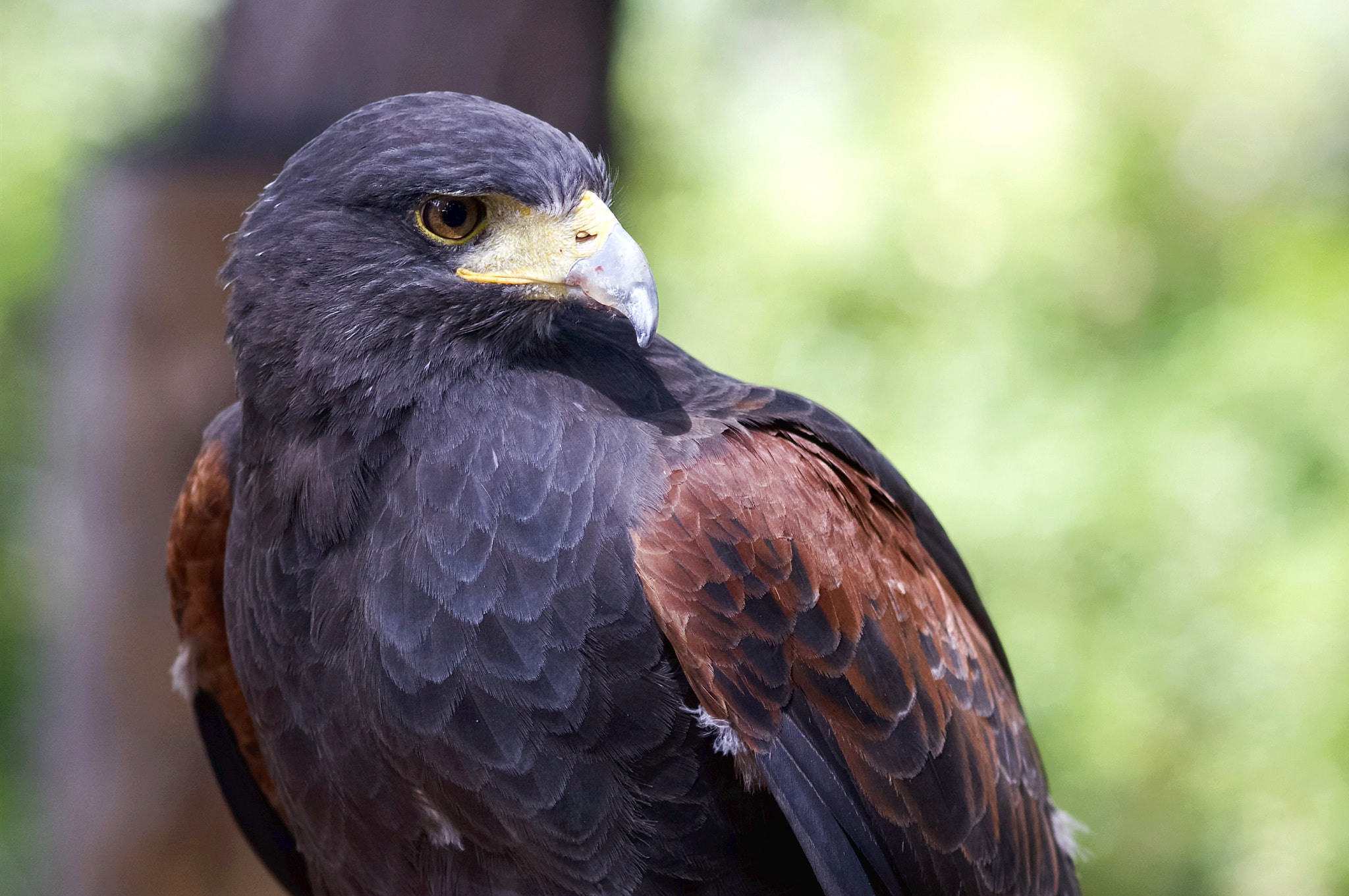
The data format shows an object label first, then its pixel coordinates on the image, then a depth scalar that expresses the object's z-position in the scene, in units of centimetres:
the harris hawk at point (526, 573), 441
